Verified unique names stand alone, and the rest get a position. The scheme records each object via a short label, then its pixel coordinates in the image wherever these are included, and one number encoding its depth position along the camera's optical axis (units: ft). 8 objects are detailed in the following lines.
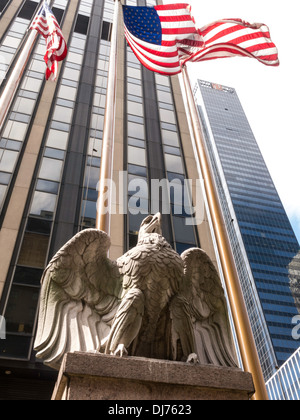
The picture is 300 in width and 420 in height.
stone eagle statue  13.78
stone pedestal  11.44
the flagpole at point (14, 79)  32.01
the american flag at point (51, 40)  38.06
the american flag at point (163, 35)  37.24
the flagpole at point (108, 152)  30.01
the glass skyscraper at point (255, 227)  287.48
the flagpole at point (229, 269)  25.84
